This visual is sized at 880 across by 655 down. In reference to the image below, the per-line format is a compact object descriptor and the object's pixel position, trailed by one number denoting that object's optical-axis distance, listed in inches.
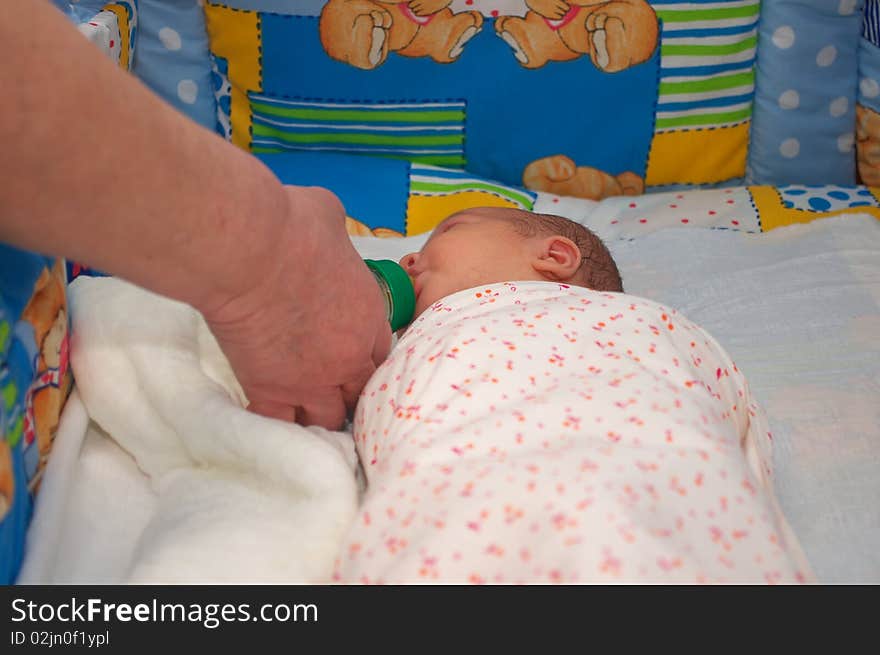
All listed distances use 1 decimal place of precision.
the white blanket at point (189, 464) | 34.0
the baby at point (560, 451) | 30.3
